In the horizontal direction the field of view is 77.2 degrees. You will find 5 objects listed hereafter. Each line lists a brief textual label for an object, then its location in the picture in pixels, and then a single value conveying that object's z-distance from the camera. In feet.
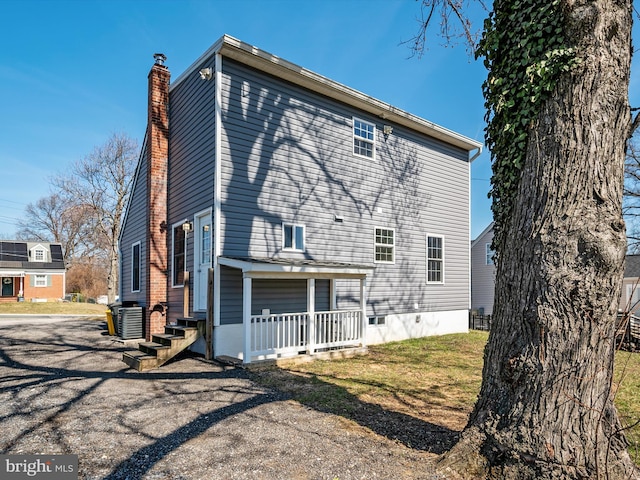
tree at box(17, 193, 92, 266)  120.37
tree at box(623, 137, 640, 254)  69.05
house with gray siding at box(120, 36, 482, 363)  27.66
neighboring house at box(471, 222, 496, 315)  73.31
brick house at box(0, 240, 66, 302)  100.37
